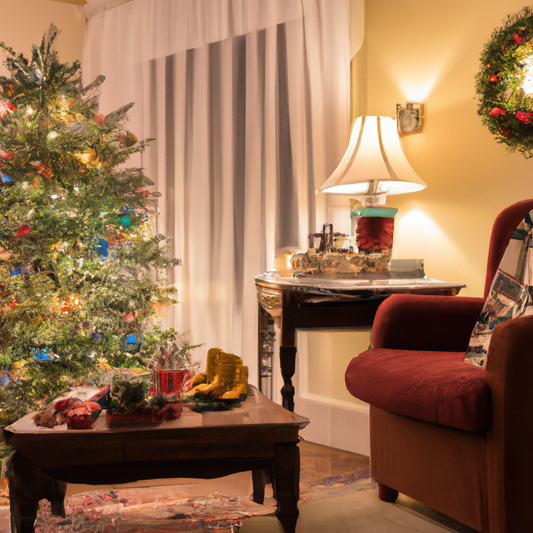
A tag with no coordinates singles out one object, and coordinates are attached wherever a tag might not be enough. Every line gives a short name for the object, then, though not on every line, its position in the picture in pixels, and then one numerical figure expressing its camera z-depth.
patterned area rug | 1.58
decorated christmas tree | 1.98
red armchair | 1.22
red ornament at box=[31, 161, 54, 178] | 2.04
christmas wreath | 2.02
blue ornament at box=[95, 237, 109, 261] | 2.15
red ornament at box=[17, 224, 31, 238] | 1.99
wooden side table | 1.84
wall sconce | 2.45
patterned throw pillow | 1.47
